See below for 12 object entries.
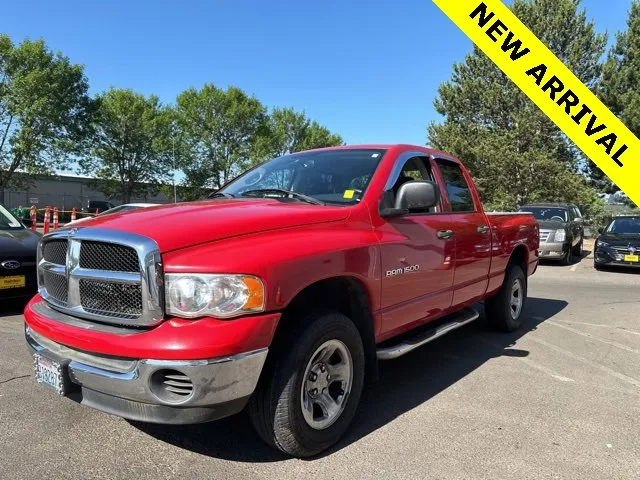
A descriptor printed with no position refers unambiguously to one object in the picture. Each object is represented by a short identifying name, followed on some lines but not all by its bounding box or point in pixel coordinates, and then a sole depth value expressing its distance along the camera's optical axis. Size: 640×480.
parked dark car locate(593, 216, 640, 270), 12.32
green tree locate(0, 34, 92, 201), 28.28
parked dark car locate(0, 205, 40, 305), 6.04
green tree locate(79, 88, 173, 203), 37.06
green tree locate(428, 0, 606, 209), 28.06
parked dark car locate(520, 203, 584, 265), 13.89
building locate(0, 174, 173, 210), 39.81
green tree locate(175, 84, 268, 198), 42.59
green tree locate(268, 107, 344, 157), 48.31
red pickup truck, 2.47
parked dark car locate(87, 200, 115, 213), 39.20
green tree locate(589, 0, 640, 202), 26.81
